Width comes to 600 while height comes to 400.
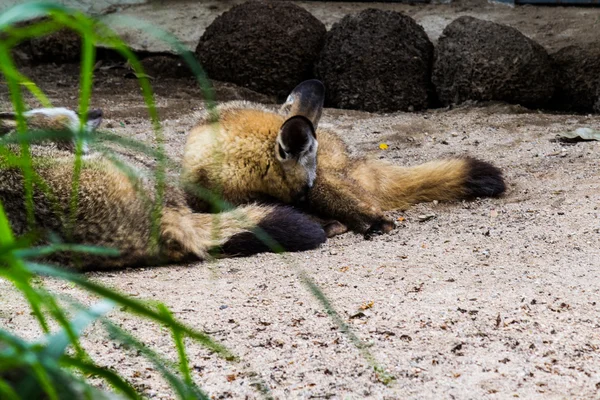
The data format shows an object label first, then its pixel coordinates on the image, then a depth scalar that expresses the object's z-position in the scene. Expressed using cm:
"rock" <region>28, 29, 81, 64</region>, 1892
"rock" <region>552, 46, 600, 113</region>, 1559
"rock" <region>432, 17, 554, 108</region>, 1553
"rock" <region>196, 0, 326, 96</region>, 1684
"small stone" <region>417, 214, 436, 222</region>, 965
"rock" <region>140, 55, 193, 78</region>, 1808
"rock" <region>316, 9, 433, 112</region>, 1622
